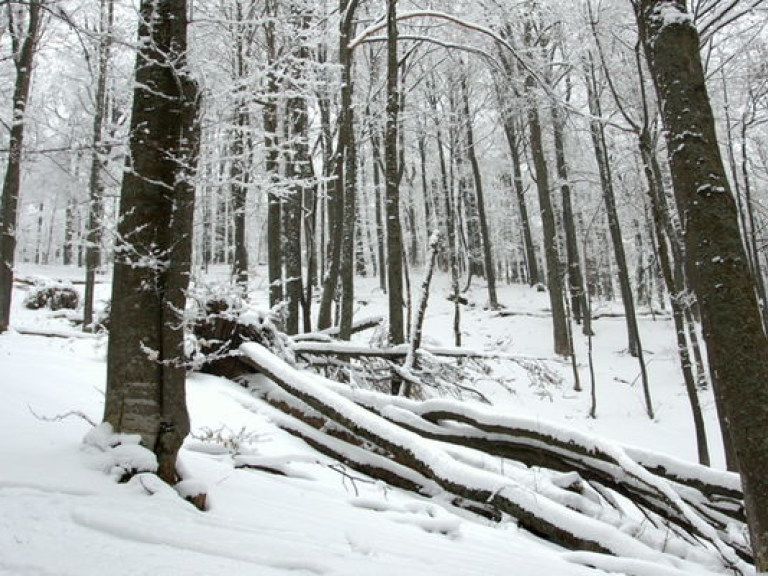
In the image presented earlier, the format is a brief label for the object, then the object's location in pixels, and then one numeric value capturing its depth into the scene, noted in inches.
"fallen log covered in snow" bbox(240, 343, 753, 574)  117.6
